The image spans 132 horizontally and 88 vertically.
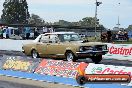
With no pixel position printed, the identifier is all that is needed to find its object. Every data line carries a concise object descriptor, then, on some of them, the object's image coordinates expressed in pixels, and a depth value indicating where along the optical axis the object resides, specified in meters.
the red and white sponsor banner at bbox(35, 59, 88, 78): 12.87
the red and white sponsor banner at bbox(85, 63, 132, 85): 11.00
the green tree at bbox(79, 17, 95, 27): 183.23
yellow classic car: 19.03
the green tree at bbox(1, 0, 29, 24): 135.88
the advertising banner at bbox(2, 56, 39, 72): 15.41
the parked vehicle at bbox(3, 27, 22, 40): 52.53
